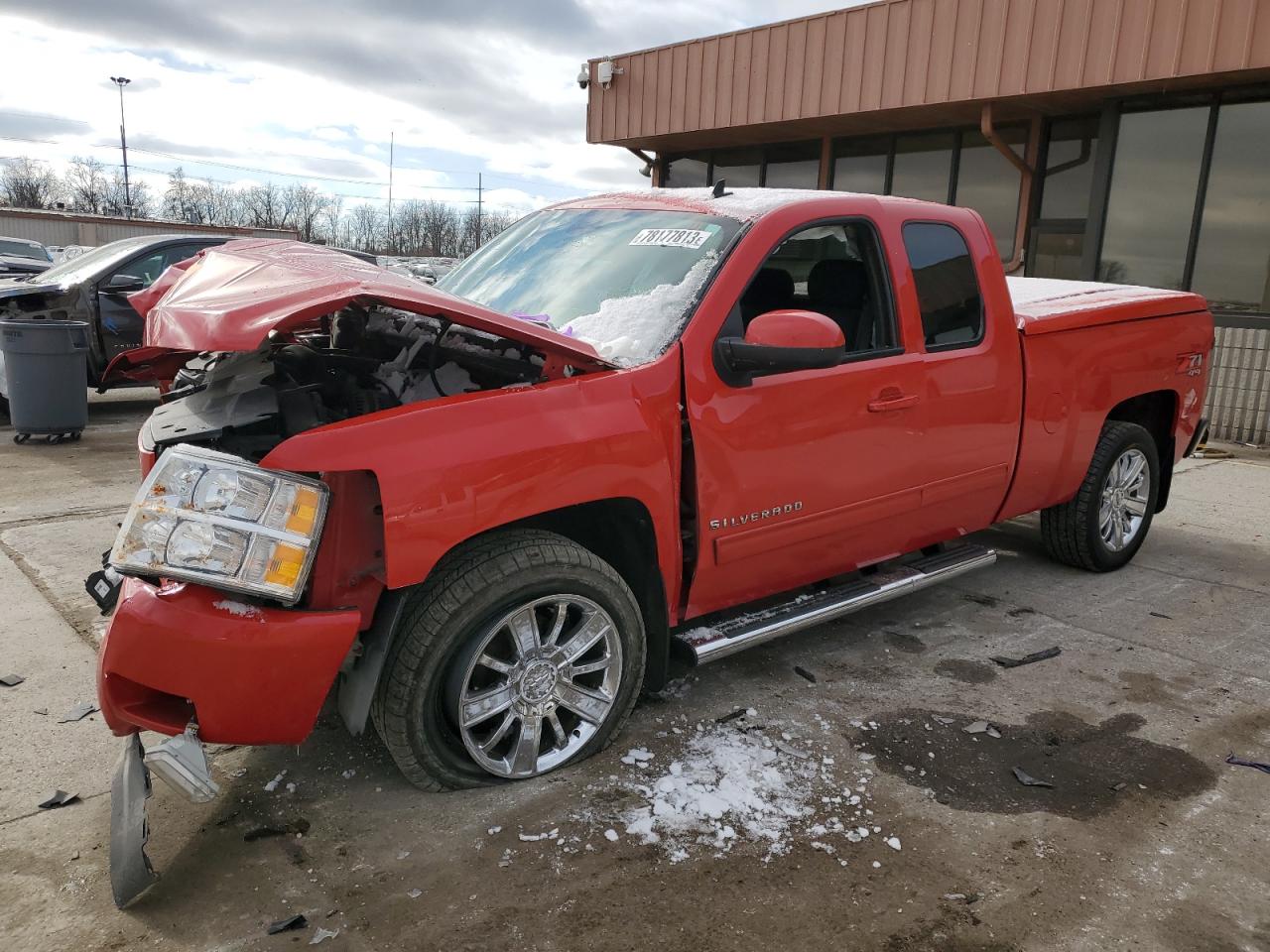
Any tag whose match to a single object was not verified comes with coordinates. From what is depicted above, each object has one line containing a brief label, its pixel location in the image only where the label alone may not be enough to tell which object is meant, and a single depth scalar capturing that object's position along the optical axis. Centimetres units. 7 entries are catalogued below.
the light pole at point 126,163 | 6781
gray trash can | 767
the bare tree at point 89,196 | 7475
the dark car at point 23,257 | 1638
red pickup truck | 237
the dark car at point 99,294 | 862
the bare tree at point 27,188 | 7200
